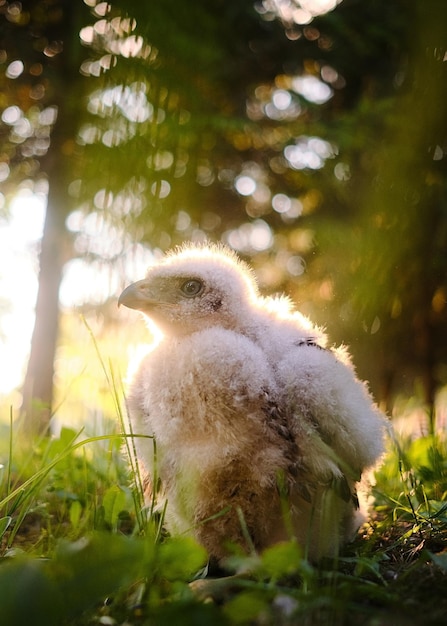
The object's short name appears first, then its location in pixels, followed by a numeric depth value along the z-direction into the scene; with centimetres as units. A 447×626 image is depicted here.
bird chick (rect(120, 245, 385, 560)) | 51
